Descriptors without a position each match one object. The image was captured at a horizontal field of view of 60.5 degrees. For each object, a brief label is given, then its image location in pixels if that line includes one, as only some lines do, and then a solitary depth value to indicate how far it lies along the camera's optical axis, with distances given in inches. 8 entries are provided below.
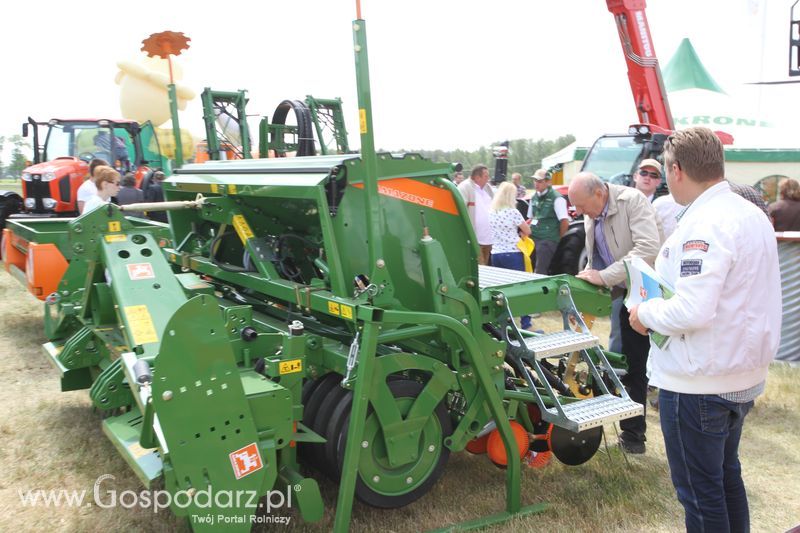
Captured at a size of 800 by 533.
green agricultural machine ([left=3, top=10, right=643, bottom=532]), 113.8
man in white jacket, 94.1
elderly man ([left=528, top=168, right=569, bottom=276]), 312.2
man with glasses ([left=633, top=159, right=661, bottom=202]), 225.3
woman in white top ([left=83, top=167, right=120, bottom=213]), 260.4
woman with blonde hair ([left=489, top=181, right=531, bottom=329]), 289.0
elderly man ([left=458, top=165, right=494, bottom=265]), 301.0
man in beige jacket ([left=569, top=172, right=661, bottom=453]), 162.2
